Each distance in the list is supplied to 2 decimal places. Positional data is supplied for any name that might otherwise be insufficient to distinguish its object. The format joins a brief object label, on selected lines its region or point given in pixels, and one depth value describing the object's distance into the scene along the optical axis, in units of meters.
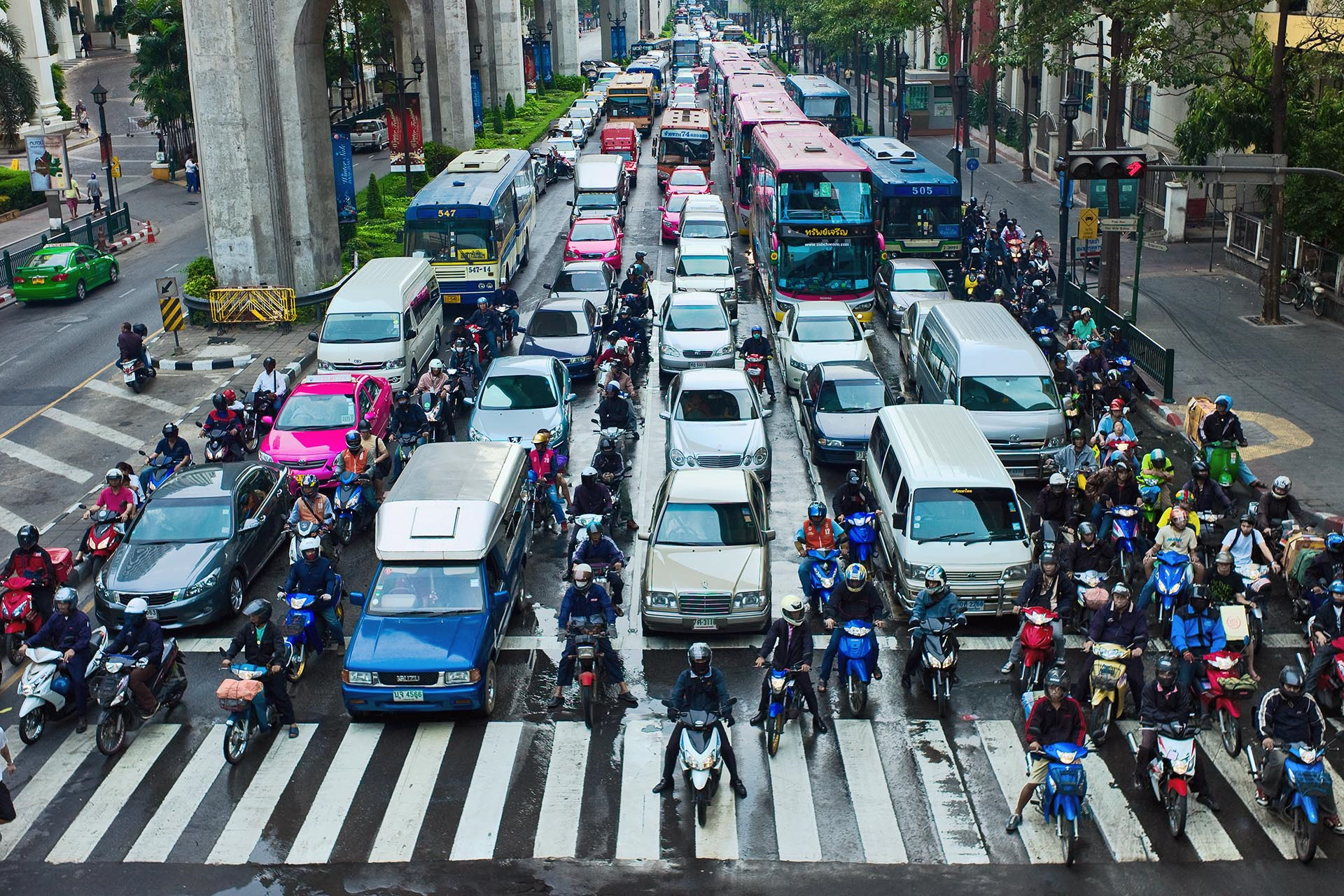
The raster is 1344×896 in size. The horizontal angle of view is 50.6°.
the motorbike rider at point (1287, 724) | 12.41
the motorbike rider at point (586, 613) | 15.27
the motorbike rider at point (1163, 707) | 12.70
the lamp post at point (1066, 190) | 34.12
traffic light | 20.33
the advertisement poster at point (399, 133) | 50.28
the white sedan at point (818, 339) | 27.08
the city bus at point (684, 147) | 55.47
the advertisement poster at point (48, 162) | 46.22
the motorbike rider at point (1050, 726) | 12.41
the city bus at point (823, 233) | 31.23
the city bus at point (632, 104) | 72.56
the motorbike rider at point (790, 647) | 14.21
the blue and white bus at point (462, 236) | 33.72
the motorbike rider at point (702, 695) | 13.05
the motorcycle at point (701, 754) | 13.00
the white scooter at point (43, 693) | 14.89
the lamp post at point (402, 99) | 48.64
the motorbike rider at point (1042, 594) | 15.68
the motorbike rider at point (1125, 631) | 14.41
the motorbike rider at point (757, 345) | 26.69
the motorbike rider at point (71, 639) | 15.13
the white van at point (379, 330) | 27.20
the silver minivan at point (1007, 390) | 22.39
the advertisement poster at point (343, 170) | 40.62
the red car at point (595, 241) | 38.47
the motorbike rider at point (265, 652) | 14.51
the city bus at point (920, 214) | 35.56
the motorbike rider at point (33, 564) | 17.11
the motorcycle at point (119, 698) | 14.59
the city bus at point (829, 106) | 60.72
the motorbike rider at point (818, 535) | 17.84
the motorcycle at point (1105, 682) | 14.44
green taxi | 37.22
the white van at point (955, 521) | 16.98
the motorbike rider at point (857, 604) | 14.94
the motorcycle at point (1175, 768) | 12.42
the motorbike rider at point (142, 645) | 14.95
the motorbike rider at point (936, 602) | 15.07
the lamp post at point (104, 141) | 46.34
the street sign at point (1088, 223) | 31.91
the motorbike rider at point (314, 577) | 16.56
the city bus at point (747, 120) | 45.97
